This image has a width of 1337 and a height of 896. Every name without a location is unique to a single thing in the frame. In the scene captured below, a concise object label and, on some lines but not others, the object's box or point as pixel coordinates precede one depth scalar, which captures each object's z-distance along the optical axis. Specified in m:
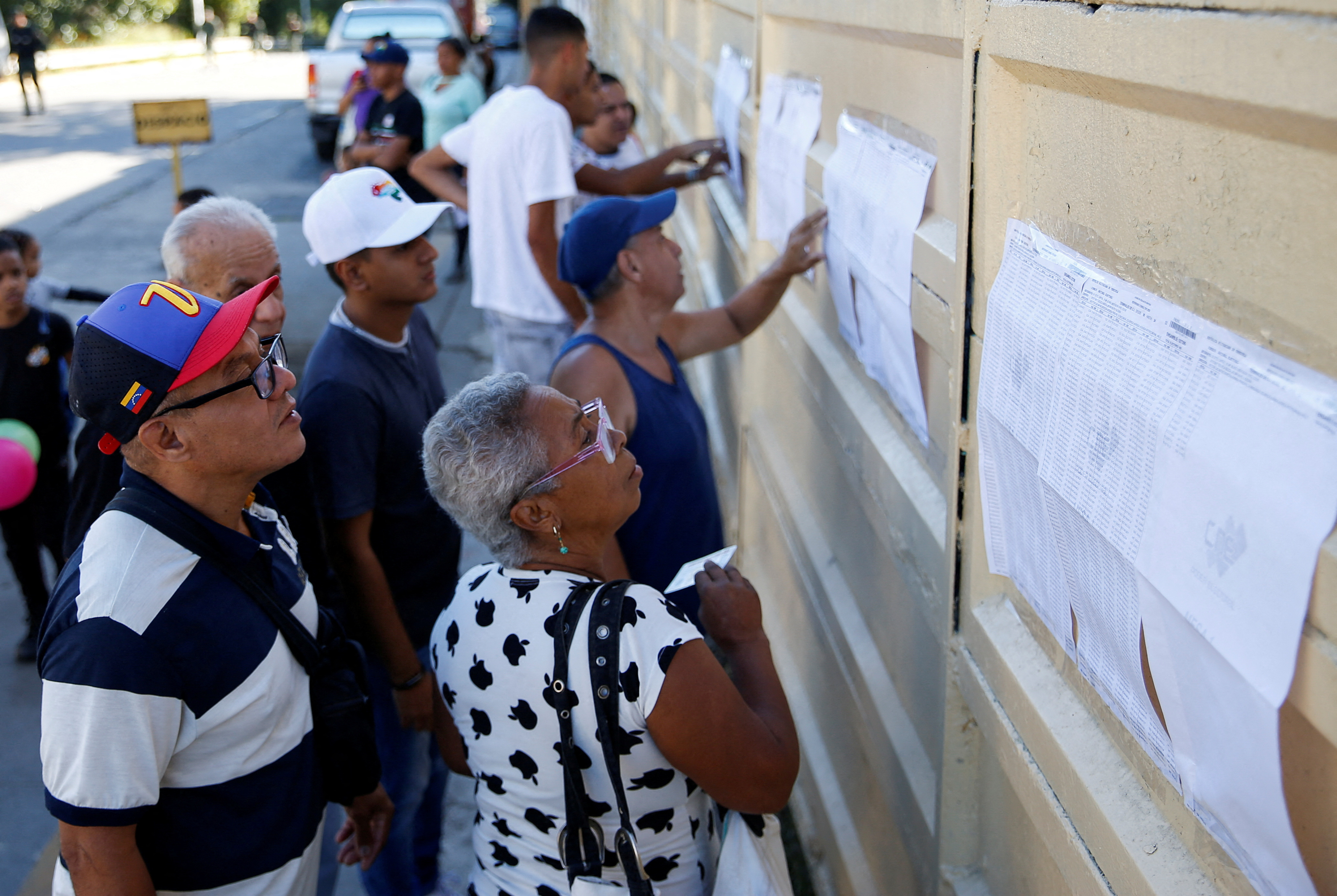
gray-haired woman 1.72
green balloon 4.00
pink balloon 3.71
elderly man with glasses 1.63
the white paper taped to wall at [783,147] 2.73
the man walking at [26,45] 20.78
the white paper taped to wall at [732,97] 3.82
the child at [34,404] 4.07
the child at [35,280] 4.17
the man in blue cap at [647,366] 2.70
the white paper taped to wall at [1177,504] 0.81
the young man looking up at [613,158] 4.26
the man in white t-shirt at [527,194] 4.23
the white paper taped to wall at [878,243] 1.91
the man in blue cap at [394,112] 8.16
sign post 7.37
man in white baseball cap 2.54
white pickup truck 15.54
